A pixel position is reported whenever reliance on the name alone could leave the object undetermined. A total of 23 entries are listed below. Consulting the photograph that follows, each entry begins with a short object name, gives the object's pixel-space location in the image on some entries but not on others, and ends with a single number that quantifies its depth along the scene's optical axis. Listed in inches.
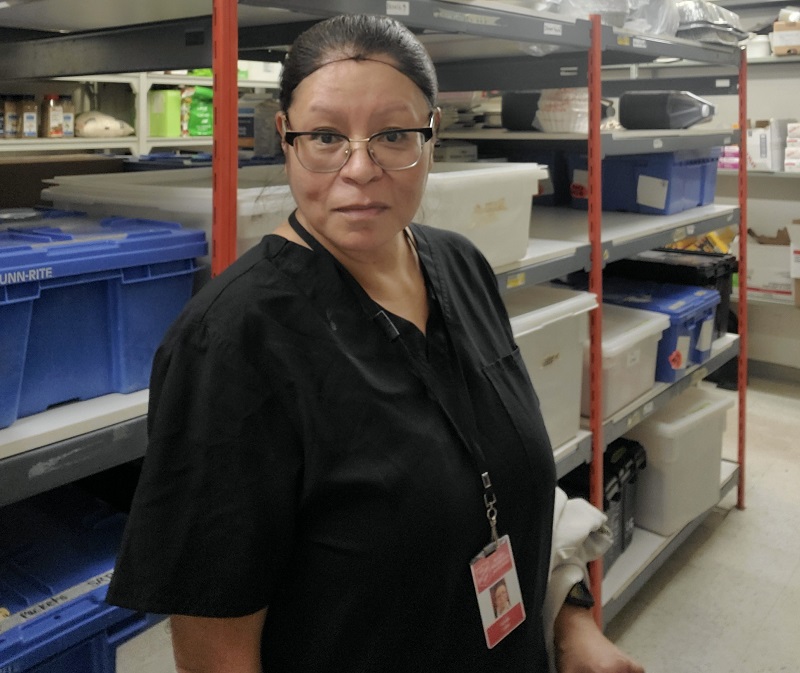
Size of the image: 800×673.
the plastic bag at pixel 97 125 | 173.0
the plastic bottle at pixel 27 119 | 165.0
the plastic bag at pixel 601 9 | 98.3
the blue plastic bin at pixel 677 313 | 115.3
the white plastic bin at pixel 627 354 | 102.0
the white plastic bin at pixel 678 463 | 118.6
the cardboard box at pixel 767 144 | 183.0
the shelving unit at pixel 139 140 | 169.2
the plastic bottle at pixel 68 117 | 170.9
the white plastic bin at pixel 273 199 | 57.4
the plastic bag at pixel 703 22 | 114.2
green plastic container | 186.5
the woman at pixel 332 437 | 36.9
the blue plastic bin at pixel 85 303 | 47.6
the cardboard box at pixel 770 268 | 190.9
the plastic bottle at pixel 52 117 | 167.9
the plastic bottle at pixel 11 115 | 164.6
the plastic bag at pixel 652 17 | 107.2
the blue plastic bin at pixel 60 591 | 50.4
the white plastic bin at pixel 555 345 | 86.0
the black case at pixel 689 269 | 128.1
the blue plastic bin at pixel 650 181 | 121.9
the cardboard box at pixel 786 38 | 179.0
